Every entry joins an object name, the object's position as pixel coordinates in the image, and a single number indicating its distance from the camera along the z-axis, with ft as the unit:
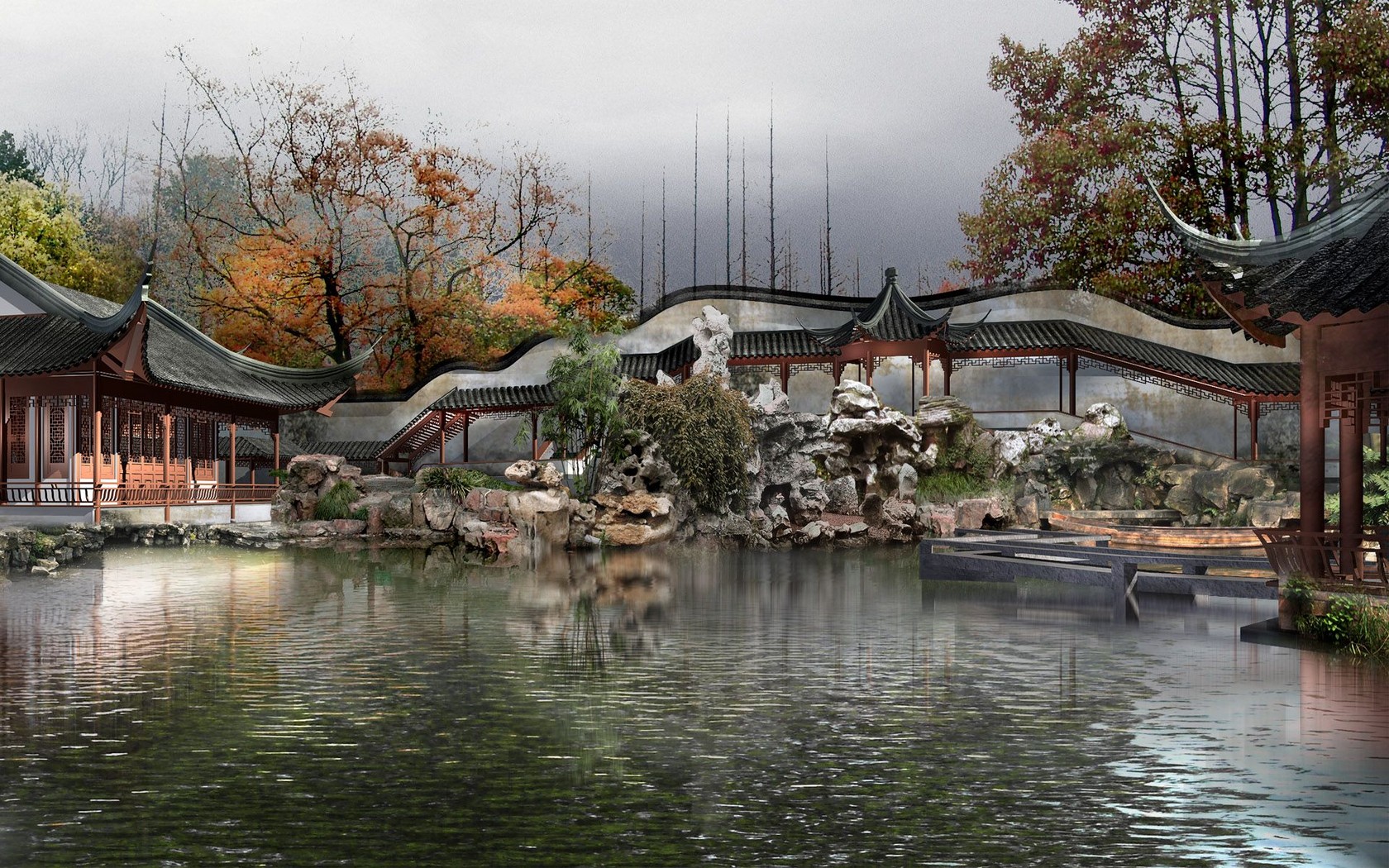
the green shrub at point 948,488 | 84.33
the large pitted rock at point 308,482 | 82.12
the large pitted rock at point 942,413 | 85.92
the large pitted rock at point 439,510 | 77.15
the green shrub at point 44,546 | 62.08
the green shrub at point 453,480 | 79.36
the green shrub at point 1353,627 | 32.19
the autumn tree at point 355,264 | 116.26
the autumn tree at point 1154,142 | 94.79
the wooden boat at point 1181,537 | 48.47
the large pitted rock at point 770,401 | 86.99
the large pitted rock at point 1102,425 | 84.53
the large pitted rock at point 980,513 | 80.07
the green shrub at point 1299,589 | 34.58
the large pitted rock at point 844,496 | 82.58
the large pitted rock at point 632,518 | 75.92
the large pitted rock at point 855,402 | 83.97
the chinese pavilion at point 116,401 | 77.36
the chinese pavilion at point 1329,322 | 34.35
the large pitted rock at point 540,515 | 74.38
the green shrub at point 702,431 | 80.84
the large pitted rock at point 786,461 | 82.79
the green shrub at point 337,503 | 81.00
